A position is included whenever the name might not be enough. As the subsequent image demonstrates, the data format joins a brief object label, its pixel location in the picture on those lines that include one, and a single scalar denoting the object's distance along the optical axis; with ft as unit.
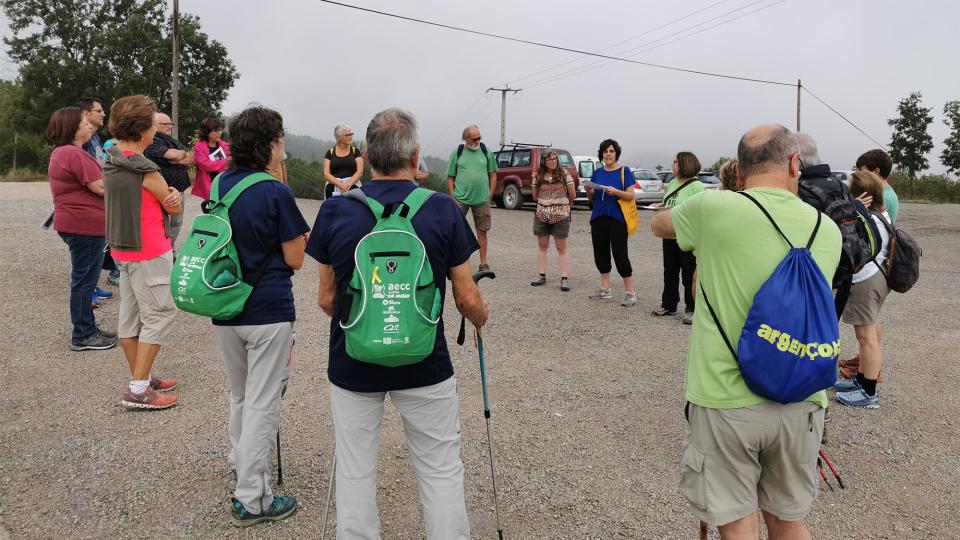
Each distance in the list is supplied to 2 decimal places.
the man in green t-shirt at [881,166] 15.43
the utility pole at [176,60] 84.74
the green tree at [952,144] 120.88
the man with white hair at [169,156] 18.16
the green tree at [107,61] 135.33
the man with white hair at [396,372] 7.39
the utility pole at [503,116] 140.46
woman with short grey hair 27.68
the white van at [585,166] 64.10
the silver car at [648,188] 69.87
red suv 61.57
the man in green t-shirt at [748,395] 7.00
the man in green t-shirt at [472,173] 26.89
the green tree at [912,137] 125.18
